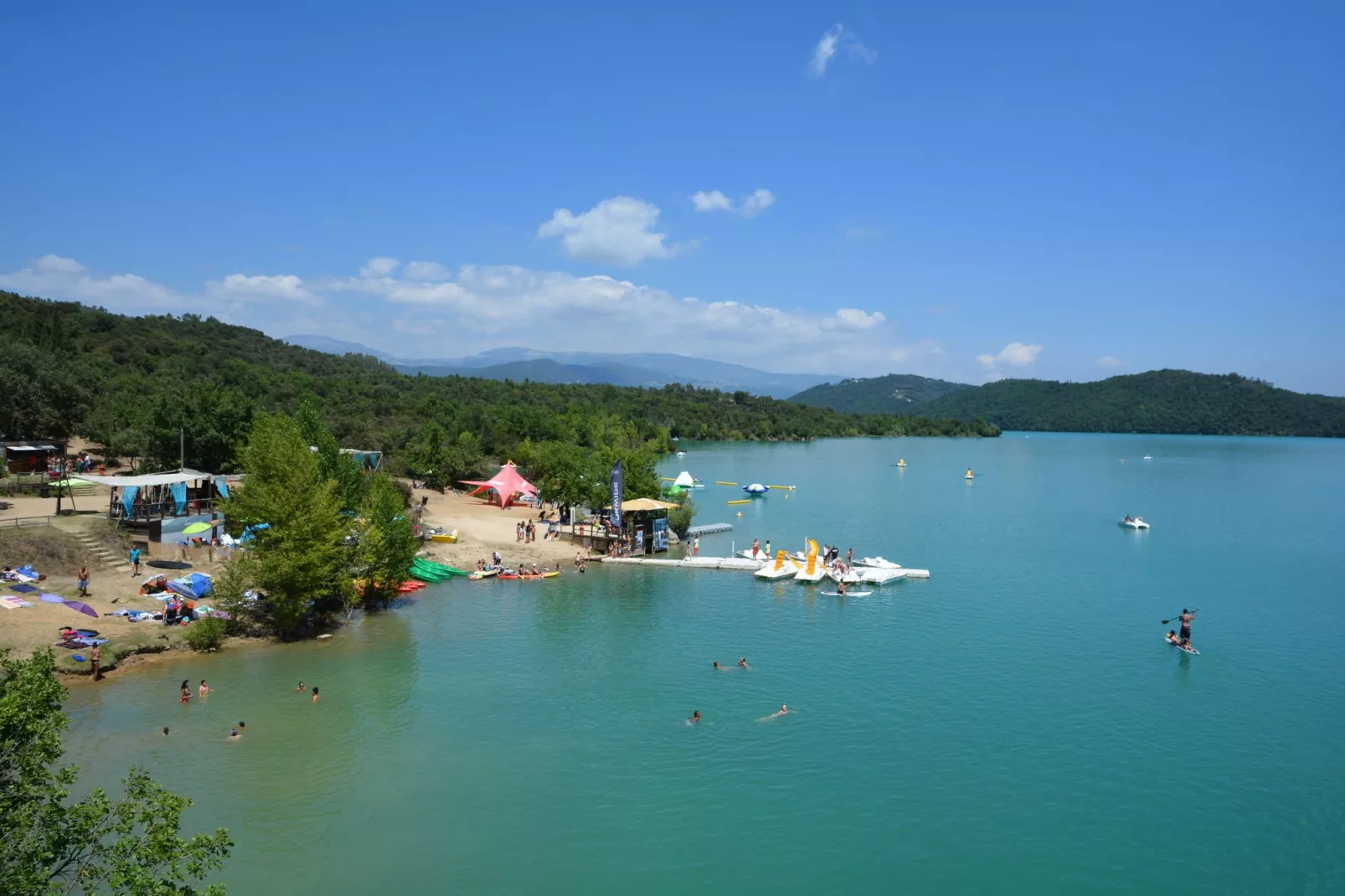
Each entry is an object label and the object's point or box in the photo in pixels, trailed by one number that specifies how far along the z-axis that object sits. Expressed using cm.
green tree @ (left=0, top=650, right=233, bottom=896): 988
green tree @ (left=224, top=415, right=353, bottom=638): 3106
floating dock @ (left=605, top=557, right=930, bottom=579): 4659
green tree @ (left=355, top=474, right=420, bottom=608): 3531
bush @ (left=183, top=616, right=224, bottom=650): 2955
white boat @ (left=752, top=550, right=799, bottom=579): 4438
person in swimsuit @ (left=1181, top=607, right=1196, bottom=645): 3338
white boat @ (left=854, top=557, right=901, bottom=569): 4609
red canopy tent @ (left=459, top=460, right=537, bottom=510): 6400
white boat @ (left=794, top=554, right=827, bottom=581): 4362
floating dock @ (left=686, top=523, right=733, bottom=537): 5875
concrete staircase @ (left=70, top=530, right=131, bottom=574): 3409
